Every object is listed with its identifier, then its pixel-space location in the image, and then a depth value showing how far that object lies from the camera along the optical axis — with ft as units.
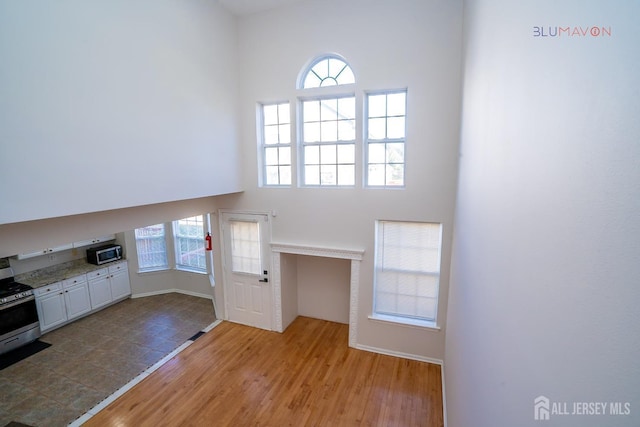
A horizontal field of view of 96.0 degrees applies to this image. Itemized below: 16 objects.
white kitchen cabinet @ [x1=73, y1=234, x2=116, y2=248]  22.35
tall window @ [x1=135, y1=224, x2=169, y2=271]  24.72
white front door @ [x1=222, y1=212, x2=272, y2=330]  17.95
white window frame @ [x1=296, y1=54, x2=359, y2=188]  15.08
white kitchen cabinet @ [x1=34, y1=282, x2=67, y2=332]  19.07
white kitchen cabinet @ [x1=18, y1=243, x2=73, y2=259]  19.67
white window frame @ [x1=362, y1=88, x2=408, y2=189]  14.34
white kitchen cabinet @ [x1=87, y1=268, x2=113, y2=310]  21.88
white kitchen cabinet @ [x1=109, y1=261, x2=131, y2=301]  23.22
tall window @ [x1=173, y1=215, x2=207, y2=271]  24.58
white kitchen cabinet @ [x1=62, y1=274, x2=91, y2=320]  20.48
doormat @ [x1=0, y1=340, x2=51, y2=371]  16.52
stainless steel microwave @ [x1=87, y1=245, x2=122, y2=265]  22.39
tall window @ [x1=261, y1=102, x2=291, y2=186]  17.03
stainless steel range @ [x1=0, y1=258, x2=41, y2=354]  17.07
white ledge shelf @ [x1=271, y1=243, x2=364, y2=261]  15.56
